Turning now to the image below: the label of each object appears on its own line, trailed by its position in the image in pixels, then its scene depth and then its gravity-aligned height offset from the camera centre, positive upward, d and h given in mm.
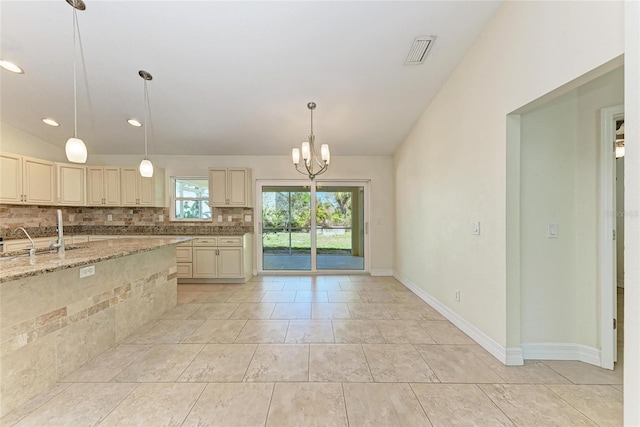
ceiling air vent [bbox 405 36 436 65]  2496 +1673
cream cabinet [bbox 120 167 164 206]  4809 +482
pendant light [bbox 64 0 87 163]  2006 +524
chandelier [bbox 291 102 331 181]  3033 +715
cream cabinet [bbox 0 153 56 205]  3783 +549
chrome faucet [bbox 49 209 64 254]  2311 -279
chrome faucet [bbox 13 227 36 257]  2134 -326
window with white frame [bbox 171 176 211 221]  5258 +288
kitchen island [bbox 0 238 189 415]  1633 -793
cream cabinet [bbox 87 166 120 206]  4734 +521
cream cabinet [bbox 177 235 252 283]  4703 -869
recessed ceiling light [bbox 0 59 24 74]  2815 +1689
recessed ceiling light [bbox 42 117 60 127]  3942 +1467
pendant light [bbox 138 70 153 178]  2938 +572
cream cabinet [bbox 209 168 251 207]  4906 +497
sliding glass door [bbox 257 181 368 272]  5391 -244
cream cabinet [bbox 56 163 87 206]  4480 +534
